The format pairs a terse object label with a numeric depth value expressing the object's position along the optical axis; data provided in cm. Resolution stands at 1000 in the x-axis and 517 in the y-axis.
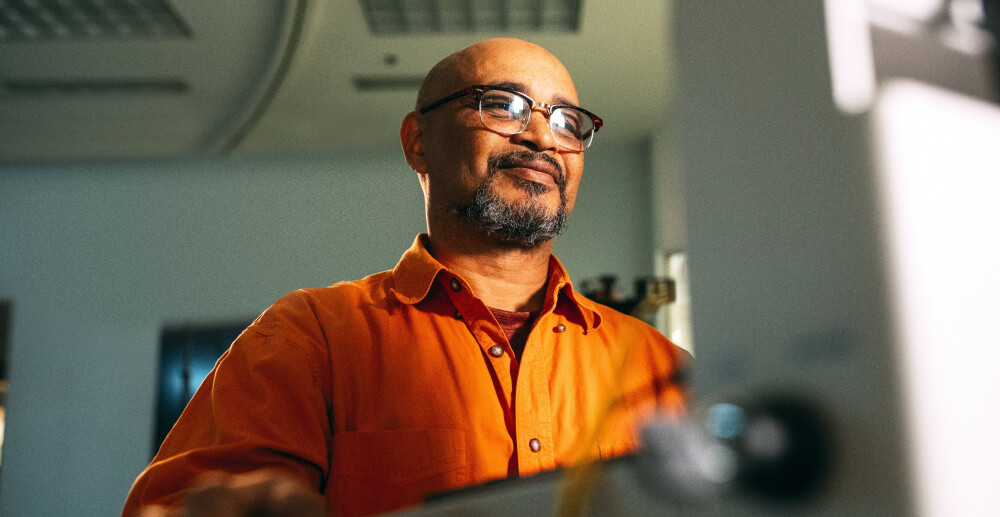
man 71
